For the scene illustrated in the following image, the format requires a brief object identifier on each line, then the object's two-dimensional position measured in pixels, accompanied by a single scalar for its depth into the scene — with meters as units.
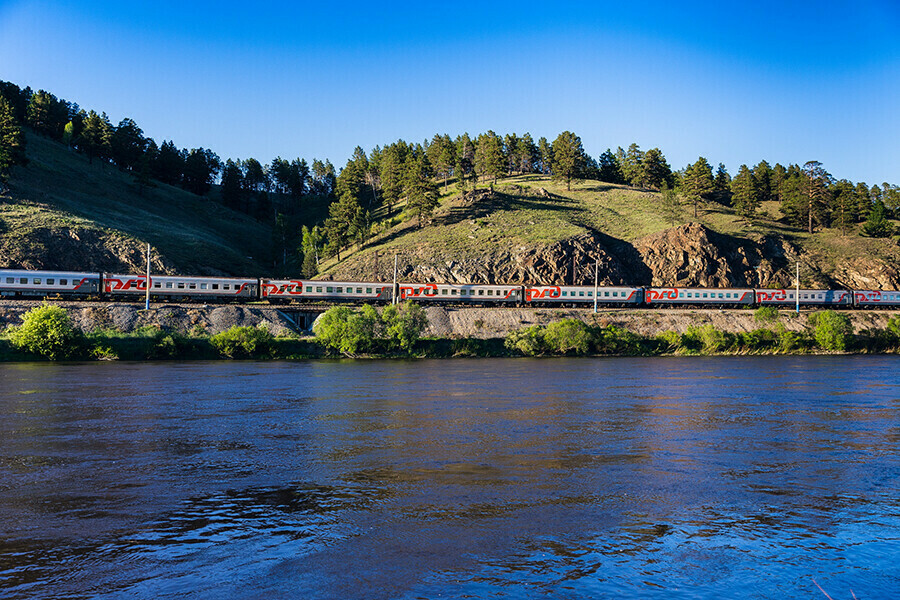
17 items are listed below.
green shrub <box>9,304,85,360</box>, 48.44
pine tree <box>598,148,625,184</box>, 160.38
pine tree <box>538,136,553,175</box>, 159.00
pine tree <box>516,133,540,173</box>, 159.75
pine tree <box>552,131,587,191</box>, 136.50
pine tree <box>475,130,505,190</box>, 130.75
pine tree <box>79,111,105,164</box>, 123.38
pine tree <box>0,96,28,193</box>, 93.19
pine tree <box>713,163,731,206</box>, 146.80
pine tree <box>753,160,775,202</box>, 145.88
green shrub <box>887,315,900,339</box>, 67.88
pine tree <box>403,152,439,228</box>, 109.25
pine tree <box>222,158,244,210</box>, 149.12
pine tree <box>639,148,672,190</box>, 153.88
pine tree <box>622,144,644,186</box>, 154.50
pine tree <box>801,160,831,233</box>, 121.19
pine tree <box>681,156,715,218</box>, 121.00
